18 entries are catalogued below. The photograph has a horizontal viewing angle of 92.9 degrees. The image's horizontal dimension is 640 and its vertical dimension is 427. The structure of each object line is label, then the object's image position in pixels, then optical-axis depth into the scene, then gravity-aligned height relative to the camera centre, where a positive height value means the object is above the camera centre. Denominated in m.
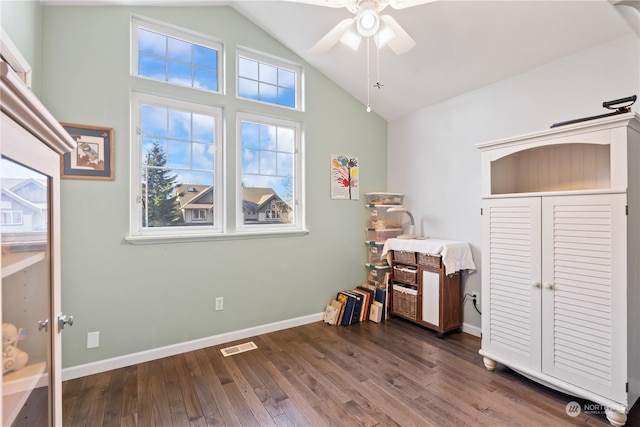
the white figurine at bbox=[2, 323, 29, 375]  0.65 -0.31
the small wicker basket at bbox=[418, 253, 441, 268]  2.99 -0.49
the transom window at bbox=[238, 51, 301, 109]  3.10 +1.41
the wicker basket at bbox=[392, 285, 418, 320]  3.23 -0.98
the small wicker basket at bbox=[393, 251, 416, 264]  3.26 -0.49
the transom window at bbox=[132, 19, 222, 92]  2.59 +1.41
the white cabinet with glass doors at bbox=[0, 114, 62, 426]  0.67 -0.17
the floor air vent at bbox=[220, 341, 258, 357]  2.68 -1.24
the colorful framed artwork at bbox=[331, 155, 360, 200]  3.54 +0.41
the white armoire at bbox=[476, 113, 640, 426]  1.77 -0.34
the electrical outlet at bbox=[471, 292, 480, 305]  3.01 -0.84
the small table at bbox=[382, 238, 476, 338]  2.95 -0.71
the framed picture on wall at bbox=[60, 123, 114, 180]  2.25 +0.44
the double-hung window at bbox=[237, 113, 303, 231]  3.08 +0.41
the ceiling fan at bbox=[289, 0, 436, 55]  1.66 +1.09
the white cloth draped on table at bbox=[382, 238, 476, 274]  2.90 -0.38
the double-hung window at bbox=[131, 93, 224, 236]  2.57 +0.40
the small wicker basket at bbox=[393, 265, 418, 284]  3.25 -0.68
